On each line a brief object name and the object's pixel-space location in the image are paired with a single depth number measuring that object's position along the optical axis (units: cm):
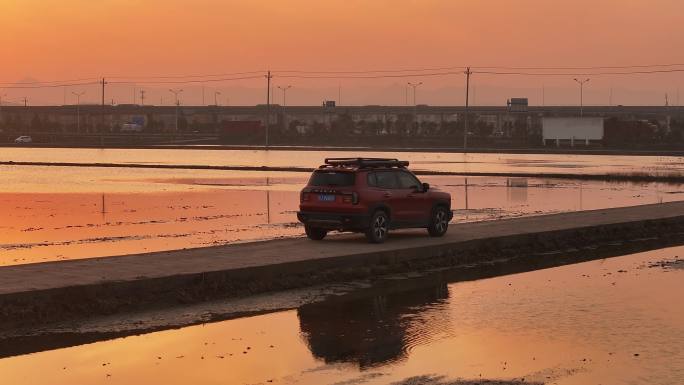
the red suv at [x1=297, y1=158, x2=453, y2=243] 2306
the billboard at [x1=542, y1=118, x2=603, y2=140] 15238
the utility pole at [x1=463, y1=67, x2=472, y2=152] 13985
